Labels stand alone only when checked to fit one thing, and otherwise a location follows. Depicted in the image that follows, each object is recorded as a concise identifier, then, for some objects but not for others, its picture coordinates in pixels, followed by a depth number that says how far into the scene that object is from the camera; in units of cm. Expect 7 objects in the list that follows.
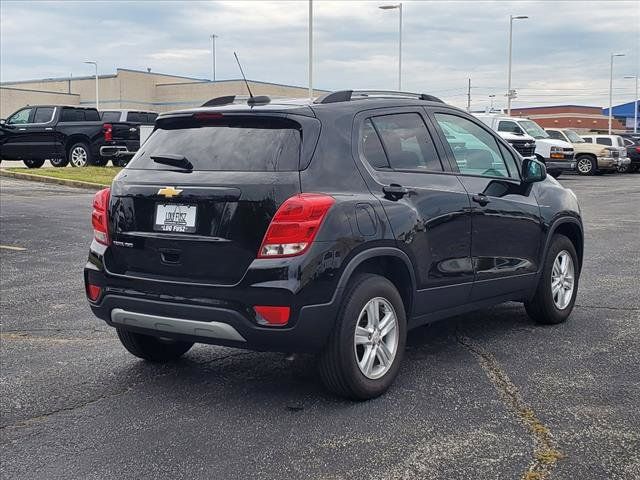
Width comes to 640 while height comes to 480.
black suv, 440
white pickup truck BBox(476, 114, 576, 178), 2964
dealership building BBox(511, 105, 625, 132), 10312
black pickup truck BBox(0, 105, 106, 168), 2450
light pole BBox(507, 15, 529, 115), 5465
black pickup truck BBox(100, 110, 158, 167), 2455
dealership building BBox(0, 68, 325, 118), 6912
